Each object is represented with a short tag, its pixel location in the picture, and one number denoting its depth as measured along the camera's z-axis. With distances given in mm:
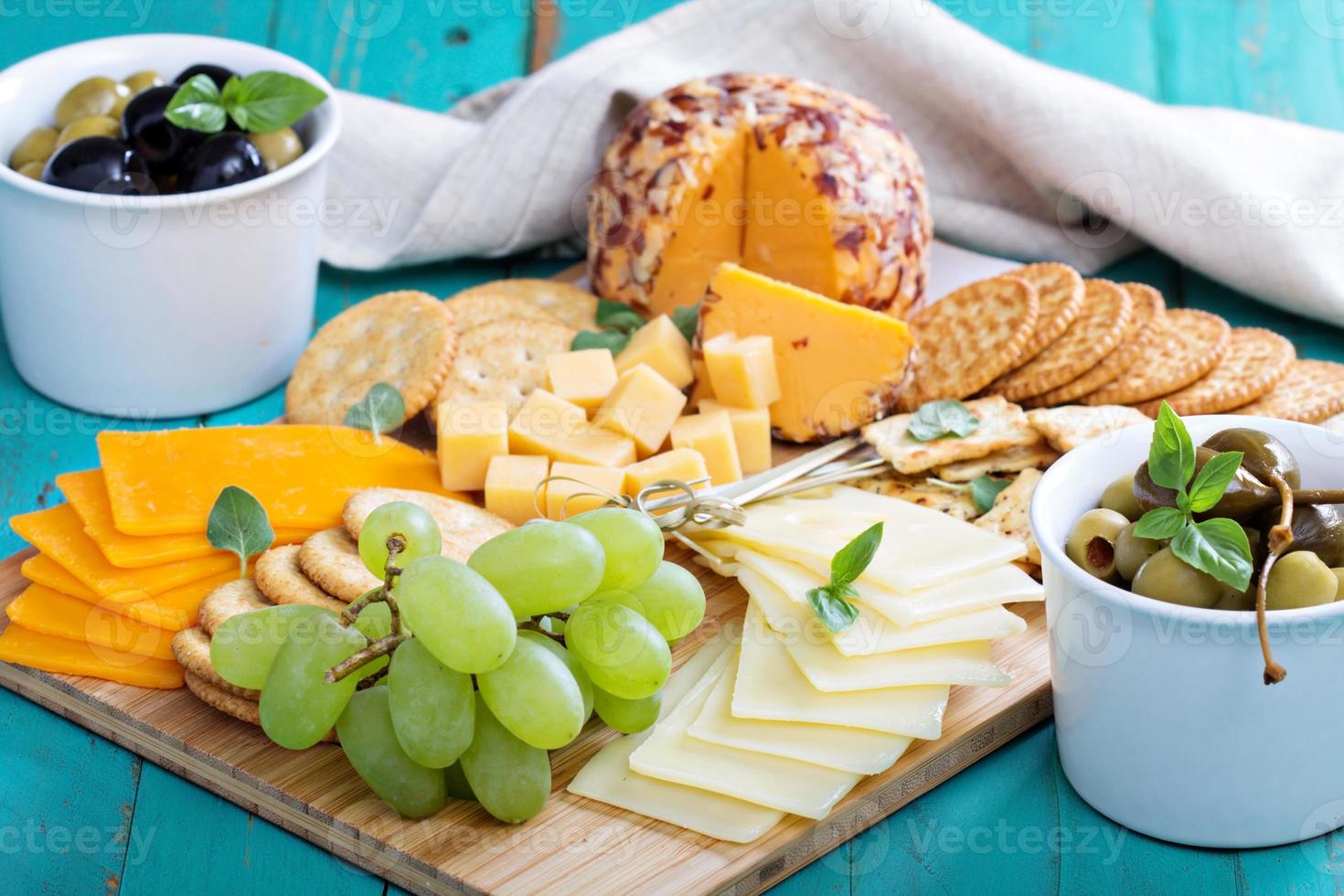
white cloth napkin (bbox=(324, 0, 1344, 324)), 1071
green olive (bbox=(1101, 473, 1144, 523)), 857
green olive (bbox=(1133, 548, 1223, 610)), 825
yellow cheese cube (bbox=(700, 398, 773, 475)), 980
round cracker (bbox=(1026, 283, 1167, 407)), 983
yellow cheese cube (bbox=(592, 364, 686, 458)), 970
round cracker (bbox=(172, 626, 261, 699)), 876
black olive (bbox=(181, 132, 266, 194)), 984
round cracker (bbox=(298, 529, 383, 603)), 888
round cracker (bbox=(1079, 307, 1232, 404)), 980
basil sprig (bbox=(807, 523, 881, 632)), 875
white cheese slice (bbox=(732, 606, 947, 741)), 861
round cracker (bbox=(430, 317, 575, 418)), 998
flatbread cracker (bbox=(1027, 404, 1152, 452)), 943
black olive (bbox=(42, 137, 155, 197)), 974
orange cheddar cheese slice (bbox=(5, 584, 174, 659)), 898
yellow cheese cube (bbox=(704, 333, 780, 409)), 979
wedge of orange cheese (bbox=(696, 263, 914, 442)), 983
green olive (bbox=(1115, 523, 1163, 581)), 838
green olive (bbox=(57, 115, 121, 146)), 998
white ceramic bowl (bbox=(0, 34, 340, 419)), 979
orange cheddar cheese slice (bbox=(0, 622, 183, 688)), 892
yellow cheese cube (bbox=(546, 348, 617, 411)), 983
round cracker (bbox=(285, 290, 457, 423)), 990
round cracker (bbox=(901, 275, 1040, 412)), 986
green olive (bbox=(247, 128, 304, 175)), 1009
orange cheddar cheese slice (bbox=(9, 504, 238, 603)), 905
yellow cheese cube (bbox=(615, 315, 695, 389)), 998
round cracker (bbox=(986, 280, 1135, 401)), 982
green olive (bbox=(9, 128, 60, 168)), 1000
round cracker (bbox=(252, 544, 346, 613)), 891
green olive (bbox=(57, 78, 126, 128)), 1011
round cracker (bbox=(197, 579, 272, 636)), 887
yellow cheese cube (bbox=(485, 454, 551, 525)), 947
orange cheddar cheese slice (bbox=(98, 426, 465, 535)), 921
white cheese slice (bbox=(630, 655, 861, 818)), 849
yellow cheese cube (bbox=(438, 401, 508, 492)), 956
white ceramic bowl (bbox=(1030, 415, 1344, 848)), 822
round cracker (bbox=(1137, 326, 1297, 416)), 974
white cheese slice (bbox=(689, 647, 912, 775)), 856
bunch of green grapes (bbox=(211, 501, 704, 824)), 829
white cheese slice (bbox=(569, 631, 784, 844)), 847
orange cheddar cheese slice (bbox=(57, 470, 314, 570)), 910
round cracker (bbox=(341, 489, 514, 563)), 916
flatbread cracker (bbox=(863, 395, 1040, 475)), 952
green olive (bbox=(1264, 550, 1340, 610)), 819
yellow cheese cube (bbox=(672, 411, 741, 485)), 966
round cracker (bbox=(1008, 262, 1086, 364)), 990
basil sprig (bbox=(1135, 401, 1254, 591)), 819
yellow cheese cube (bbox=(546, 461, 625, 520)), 946
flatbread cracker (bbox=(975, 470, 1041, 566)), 933
